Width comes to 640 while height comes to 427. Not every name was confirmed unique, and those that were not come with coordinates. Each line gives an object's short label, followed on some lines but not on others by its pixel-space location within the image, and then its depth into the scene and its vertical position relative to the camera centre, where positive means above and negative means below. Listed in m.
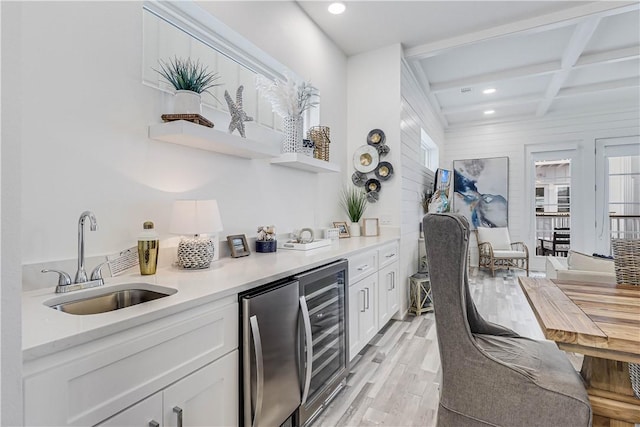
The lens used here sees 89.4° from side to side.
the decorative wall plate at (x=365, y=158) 3.64 +0.65
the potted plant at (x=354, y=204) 3.52 +0.13
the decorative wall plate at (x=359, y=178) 3.73 +0.44
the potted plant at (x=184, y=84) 1.68 +0.70
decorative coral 2.35 +0.90
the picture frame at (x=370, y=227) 3.53 -0.12
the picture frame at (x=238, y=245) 2.04 -0.20
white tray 2.37 -0.22
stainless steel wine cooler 1.31 -0.64
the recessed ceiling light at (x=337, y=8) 2.88 +1.89
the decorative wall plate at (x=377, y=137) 3.62 +0.89
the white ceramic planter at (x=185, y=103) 1.68 +0.59
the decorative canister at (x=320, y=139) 2.89 +0.69
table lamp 1.62 -0.07
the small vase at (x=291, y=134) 2.53 +0.64
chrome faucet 1.20 -0.24
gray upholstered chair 1.14 -0.60
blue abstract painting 6.21 +0.51
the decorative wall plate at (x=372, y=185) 3.64 +0.35
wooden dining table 1.00 -0.37
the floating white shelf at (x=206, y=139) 1.60 +0.41
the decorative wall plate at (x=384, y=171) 3.59 +0.51
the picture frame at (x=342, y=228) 3.39 -0.13
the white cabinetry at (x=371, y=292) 2.34 -0.64
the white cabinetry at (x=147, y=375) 0.75 -0.45
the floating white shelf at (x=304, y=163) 2.43 +0.42
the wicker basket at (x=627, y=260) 1.55 -0.21
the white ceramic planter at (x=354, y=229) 3.51 -0.14
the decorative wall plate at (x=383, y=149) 3.61 +0.75
